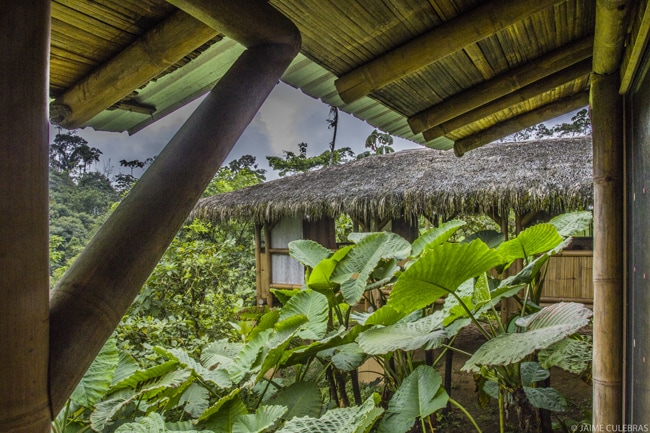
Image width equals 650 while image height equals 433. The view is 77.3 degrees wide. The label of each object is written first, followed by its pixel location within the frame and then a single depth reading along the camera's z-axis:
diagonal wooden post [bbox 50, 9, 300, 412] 0.57
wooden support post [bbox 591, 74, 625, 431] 1.27
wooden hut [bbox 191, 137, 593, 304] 5.72
